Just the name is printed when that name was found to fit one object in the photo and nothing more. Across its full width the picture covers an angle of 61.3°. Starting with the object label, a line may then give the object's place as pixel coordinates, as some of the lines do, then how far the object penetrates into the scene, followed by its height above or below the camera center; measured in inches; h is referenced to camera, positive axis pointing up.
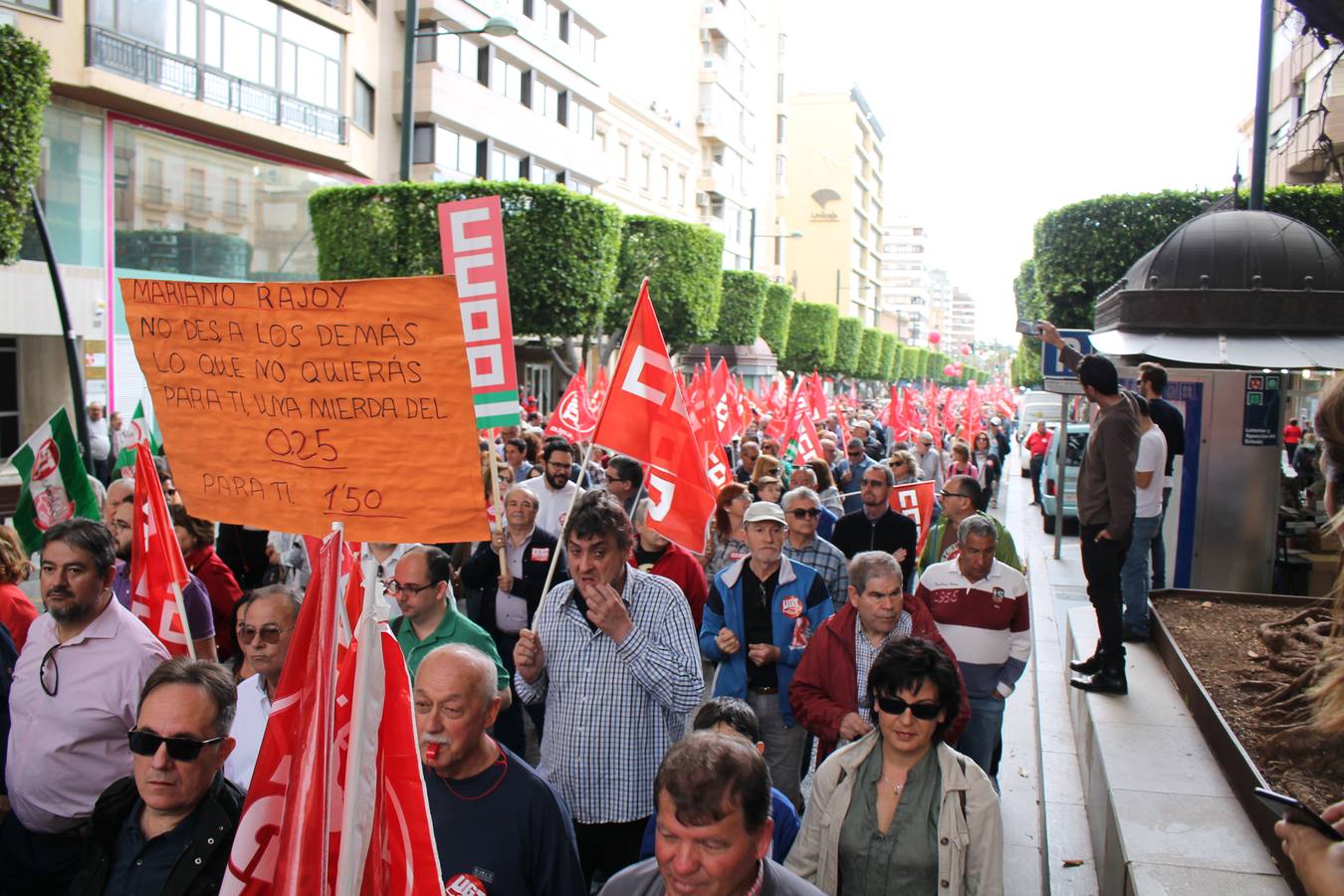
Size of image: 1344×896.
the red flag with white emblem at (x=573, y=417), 567.5 -20.3
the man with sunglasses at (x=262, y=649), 165.2 -42.2
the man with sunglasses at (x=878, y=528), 297.1 -36.7
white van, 1301.7 -19.1
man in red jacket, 185.3 -43.4
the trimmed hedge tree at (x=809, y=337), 2341.3 +101.8
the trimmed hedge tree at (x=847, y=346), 2704.2 +100.2
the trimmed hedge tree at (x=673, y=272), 1267.2 +125.1
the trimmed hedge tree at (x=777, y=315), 1945.1 +122.6
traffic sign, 495.5 +9.3
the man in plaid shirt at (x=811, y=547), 259.6 -36.9
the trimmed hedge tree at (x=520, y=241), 928.3 +111.7
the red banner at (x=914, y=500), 346.0 -33.5
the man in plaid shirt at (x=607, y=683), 160.2 -43.7
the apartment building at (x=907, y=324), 6854.8 +419.6
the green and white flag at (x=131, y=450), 387.5 -30.5
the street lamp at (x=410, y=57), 625.9 +183.1
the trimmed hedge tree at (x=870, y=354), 3174.2 +98.4
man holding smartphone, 238.5 -21.5
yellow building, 4124.0 +703.3
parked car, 725.3 -49.5
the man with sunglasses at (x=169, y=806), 123.8 -50.1
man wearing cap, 216.8 -47.2
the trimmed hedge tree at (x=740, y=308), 1669.5 +112.3
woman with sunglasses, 135.1 -50.9
